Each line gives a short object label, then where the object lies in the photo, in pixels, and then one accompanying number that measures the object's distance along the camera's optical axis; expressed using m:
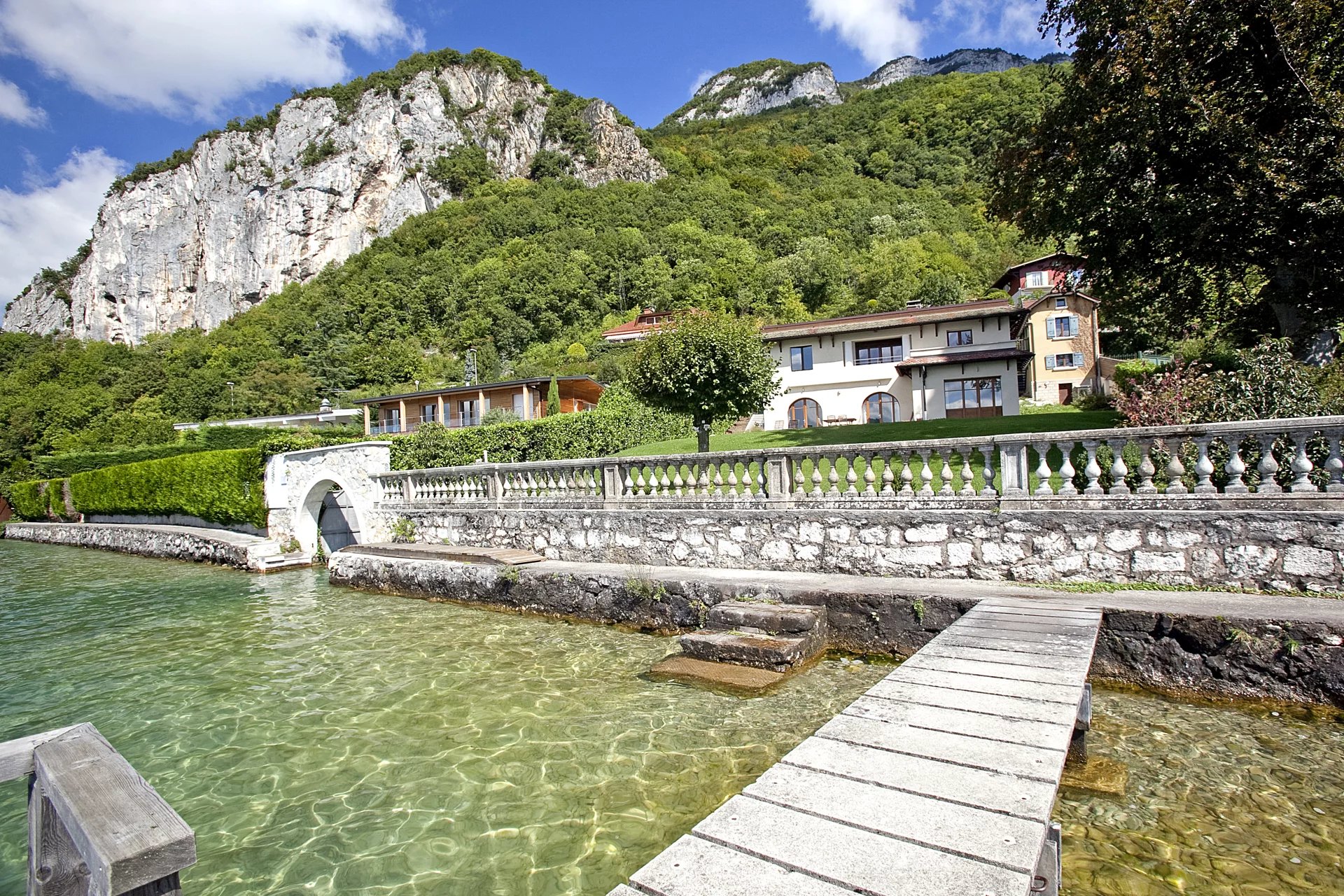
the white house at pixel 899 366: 29.92
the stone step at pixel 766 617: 6.31
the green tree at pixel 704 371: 17.11
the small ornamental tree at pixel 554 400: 34.31
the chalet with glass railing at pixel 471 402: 38.28
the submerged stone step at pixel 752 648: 5.93
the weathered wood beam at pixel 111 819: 1.65
